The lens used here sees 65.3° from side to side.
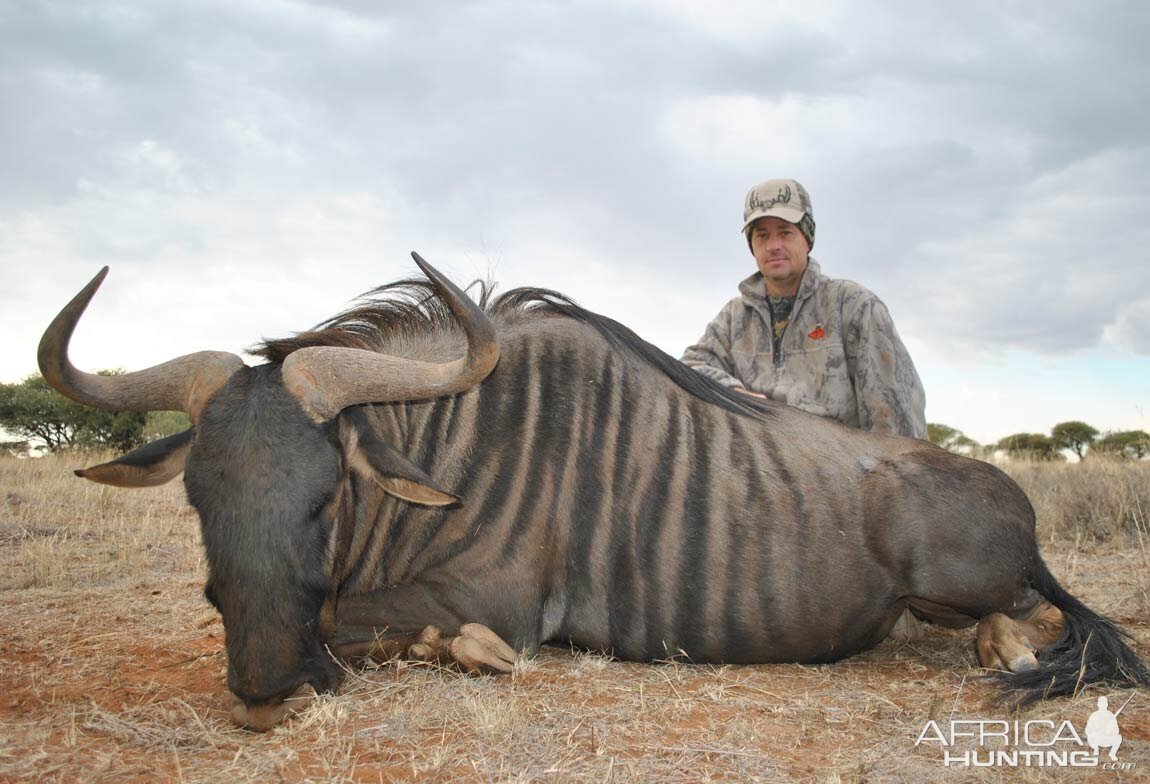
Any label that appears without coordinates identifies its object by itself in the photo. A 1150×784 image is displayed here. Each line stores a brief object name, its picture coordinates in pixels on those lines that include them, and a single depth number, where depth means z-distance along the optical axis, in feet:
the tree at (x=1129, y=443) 56.34
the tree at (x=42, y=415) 69.36
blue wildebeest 10.61
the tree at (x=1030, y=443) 80.22
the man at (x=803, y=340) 18.45
